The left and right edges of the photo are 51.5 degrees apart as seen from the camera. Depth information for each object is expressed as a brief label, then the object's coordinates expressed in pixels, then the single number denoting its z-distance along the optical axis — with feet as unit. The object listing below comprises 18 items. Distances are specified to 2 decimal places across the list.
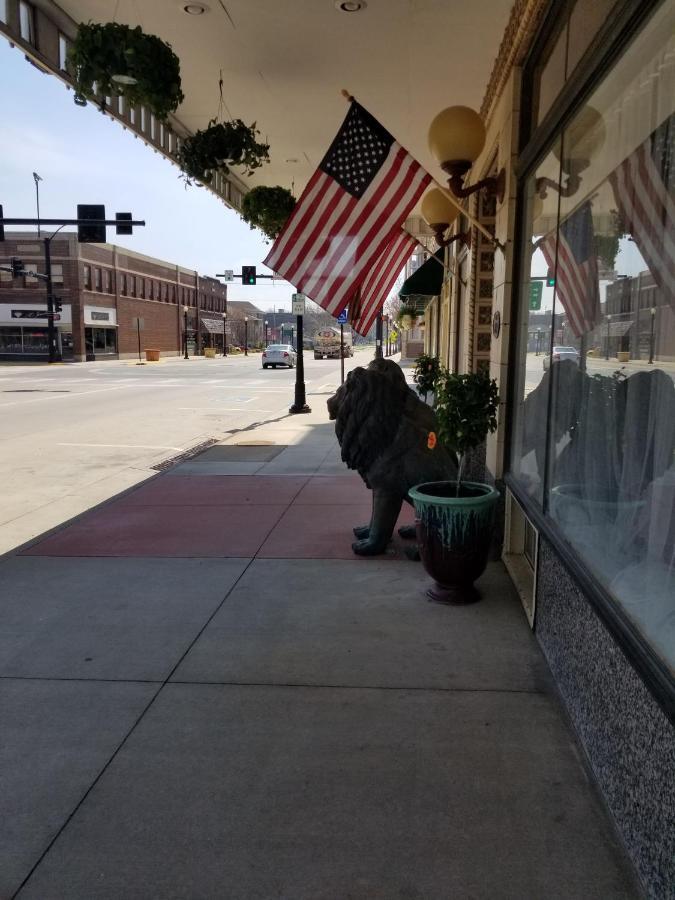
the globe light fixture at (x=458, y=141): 17.54
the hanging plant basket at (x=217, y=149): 20.25
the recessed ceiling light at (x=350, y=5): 16.61
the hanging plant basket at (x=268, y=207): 26.45
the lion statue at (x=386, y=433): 17.26
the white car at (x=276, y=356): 139.64
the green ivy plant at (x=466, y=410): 15.29
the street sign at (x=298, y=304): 55.61
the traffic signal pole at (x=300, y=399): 55.93
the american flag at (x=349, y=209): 16.78
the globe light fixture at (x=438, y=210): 25.57
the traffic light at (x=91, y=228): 72.84
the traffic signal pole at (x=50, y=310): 139.23
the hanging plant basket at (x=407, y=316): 68.59
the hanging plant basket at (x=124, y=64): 15.34
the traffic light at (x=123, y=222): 71.67
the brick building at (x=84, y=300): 163.84
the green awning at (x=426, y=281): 37.68
